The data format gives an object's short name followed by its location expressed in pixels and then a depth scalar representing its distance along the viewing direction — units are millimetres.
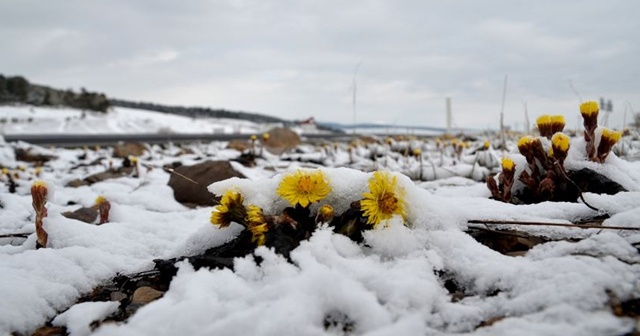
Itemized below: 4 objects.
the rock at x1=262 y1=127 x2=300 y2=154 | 5213
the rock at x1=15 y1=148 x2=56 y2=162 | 4745
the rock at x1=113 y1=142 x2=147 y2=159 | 5152
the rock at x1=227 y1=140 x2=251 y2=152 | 5576
